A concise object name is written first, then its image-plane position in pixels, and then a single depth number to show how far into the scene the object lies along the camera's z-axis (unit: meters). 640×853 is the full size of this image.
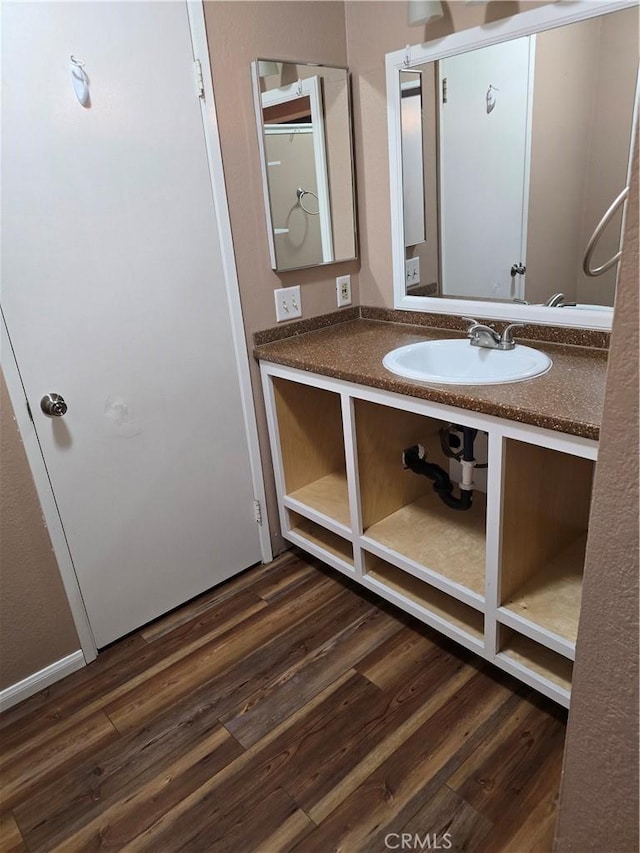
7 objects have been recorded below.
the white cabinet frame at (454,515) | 1.41
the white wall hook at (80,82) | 1.52
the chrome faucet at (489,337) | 1.77
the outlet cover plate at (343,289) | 2.28
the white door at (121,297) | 1.51
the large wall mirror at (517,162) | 1.54
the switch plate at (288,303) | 2.12
